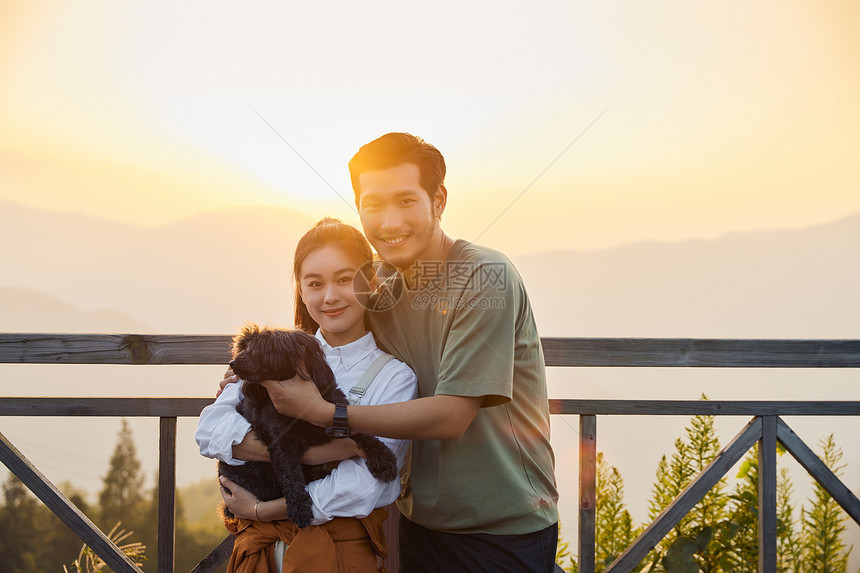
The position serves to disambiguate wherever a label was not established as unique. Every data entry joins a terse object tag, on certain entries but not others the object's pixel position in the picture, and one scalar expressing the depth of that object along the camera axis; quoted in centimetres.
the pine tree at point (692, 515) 304
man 157
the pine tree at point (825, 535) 344
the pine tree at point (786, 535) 346
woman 165
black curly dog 169
